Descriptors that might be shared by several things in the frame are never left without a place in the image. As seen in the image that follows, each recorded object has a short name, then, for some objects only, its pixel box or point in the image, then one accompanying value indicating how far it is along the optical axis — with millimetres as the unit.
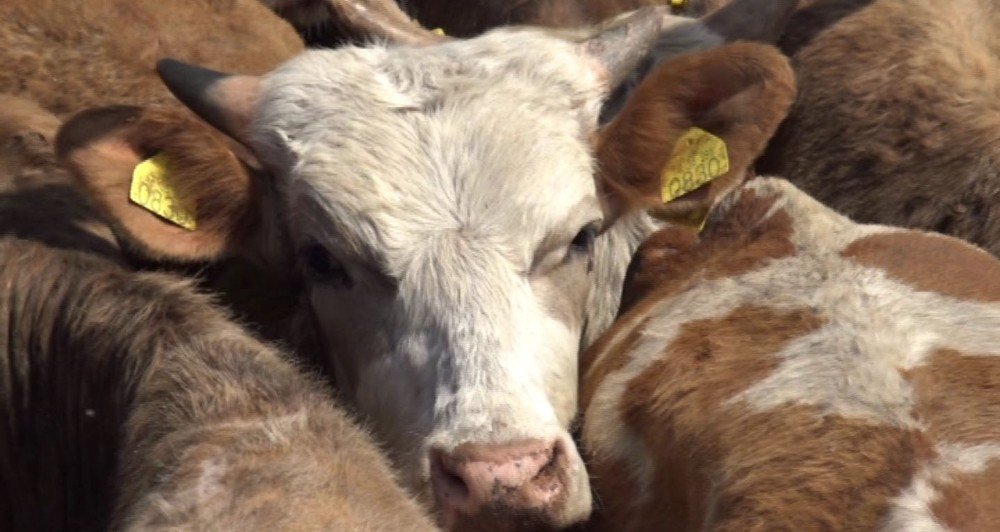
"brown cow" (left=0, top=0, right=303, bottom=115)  10844
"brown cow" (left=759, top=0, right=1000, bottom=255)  10148
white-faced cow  7602
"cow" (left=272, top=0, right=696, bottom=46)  12719
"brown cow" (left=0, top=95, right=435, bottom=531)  5906
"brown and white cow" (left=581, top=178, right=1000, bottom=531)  6457
